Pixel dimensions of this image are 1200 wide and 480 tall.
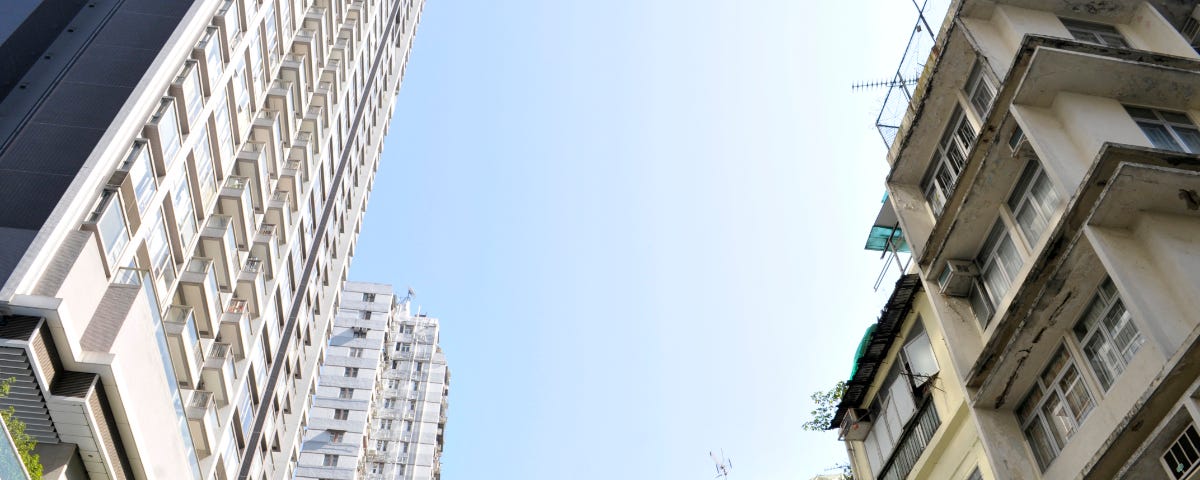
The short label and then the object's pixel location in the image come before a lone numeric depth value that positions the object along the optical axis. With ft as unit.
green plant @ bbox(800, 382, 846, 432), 82.64
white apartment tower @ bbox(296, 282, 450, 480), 208.33
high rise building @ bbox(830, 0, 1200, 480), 37.99
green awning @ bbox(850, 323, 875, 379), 64.78
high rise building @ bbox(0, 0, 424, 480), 54.54
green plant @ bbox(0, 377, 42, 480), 43.09
